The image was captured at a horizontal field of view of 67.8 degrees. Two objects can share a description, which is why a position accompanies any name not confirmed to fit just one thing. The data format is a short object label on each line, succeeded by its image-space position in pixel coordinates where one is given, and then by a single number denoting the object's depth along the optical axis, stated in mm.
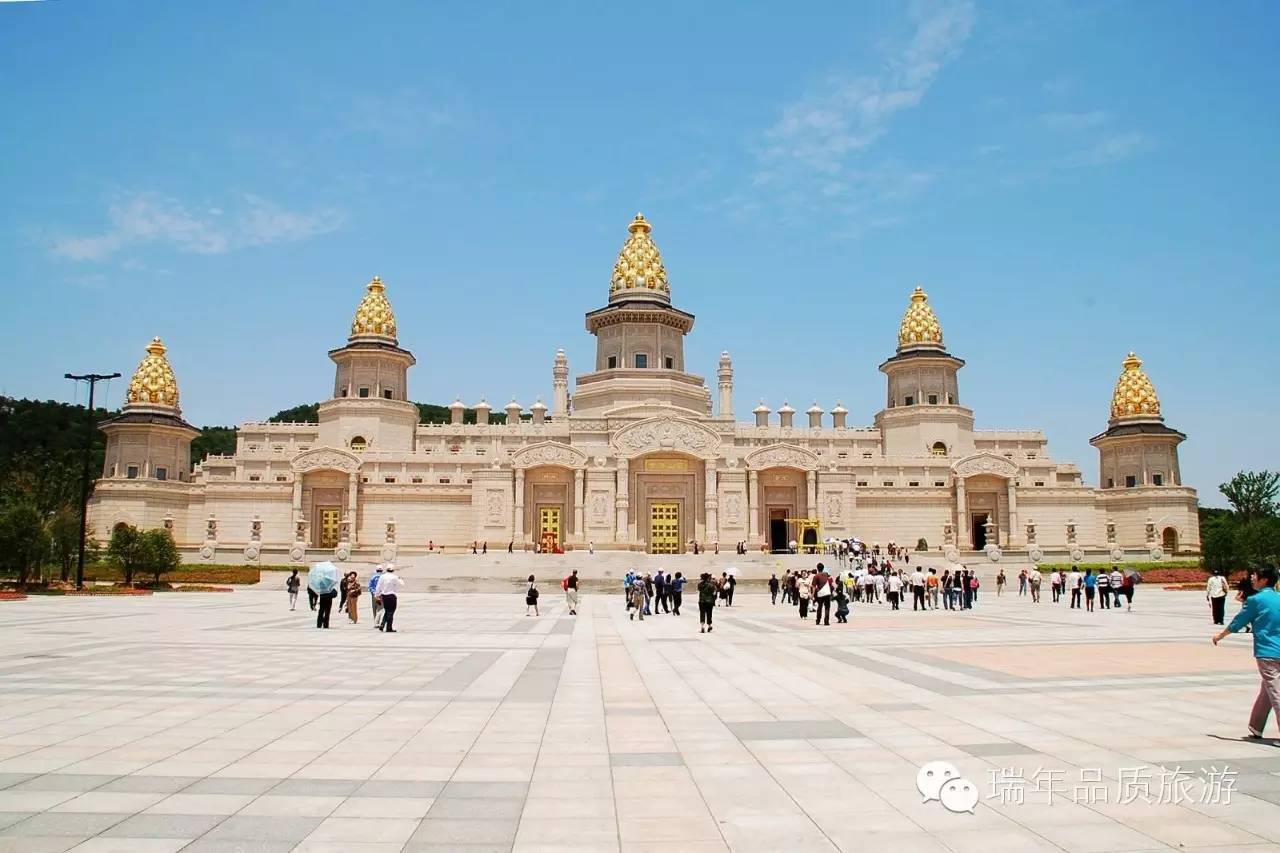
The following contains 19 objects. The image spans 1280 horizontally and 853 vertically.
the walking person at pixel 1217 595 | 21328
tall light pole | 36844
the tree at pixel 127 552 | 38469
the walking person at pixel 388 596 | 20516
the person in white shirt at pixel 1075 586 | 31328
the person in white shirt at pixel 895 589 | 30688
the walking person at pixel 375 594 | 21234
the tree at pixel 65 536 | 41156
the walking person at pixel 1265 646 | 8695
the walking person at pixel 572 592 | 26944
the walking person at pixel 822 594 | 23297
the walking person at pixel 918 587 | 30297
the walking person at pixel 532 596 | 26309
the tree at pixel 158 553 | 38844
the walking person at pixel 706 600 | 21156
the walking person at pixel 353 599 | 22744
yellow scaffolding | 54625
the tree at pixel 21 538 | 35688
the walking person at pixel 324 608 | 21219
